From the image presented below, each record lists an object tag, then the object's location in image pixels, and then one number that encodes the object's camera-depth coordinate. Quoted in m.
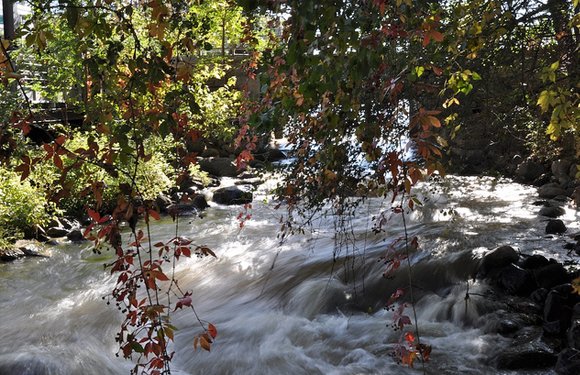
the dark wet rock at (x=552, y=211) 9.46
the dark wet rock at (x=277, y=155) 18.41
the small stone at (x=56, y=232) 9.88
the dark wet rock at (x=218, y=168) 16.91
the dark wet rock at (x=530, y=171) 12.84
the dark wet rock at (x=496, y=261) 6.59
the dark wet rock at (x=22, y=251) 8.56
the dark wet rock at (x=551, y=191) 11.05
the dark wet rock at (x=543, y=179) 12.35
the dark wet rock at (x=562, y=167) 11.61
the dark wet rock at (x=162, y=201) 11.80
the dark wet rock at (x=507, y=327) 5.39
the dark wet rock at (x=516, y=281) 6.13
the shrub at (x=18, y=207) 9.23
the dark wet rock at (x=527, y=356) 4.77
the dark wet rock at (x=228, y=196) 13.24
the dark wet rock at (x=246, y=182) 15.47
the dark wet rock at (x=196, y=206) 12.08
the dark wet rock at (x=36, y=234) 9.62
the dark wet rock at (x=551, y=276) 6.05
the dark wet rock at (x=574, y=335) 4.80
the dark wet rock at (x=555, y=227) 8.30
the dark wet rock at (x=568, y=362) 4.48
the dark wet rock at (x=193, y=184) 14.07
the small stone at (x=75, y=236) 9.80
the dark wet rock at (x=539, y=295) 5.84
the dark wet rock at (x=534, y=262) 6.52
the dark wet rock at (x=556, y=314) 5.20
